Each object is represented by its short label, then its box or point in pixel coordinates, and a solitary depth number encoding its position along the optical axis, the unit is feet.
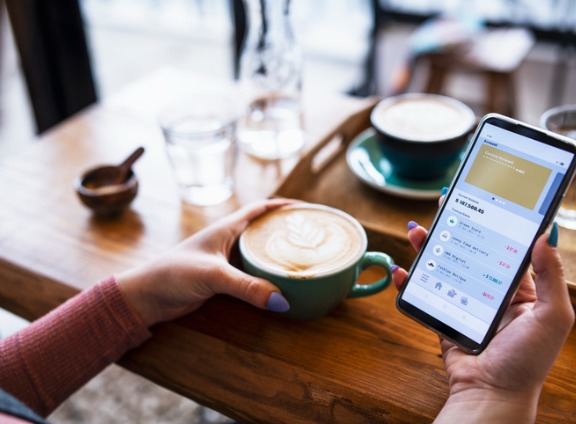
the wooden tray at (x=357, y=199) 2.80
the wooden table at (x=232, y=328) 2.26
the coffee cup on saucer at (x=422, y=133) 3.17
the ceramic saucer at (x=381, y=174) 3.23
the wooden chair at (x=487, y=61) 7.04
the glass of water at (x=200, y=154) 3.34
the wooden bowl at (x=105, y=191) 3.29
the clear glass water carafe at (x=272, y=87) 3.86
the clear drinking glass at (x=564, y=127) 2.98
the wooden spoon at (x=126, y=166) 3.44
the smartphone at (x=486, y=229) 2.05
